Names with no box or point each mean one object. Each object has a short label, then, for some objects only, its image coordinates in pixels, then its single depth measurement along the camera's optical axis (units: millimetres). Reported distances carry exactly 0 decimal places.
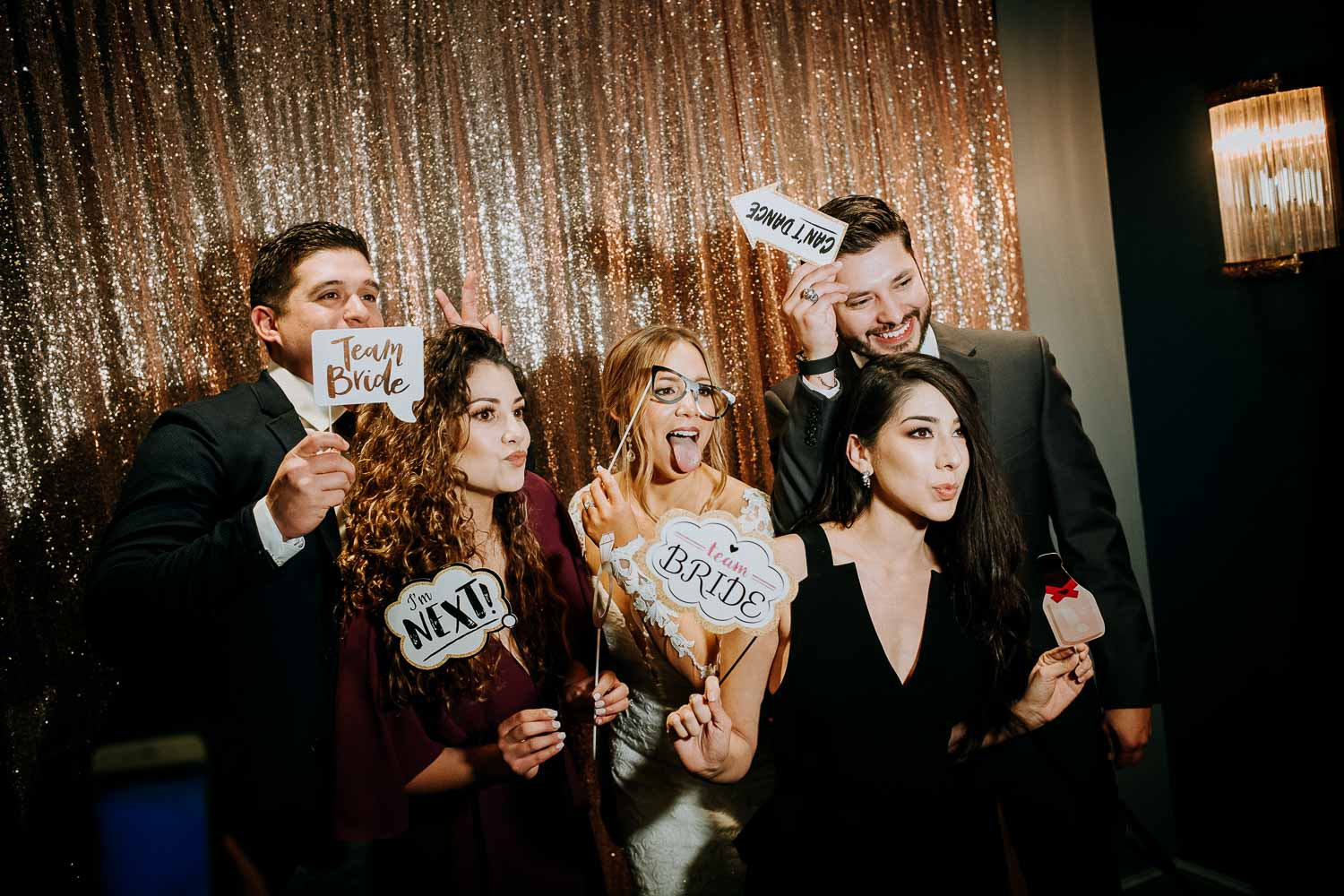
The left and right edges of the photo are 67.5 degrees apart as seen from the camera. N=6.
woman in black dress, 1684
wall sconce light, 2316
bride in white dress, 1854
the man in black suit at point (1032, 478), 1825
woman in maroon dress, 1681
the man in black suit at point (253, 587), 1555
